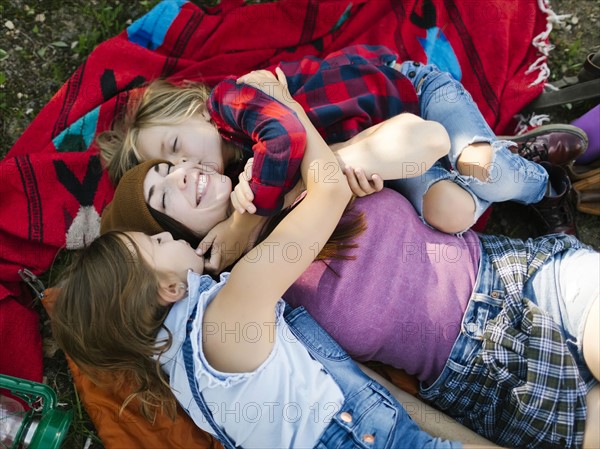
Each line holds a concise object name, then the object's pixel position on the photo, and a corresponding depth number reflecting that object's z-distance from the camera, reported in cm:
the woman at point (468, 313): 170
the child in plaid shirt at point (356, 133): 189
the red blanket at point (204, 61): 230
